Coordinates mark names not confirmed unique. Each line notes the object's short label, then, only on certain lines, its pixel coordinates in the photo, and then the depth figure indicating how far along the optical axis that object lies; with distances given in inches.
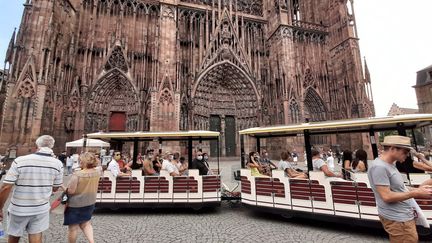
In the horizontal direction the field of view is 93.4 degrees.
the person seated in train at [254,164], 239.2
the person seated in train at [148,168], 249.9
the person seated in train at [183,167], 259.7
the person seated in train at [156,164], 288.0
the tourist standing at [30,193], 95.4
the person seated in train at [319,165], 193.5
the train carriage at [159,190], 237.8
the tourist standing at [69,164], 508.6
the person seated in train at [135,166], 281.7
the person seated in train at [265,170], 254.9
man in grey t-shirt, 76.6
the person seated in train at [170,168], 242.8
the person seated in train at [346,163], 201.0
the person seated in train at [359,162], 192.2
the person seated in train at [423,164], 131.9
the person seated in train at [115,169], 243.6
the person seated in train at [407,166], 194.7
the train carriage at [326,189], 177.0
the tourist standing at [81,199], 122.8
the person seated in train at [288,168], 214.7
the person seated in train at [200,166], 254.2
